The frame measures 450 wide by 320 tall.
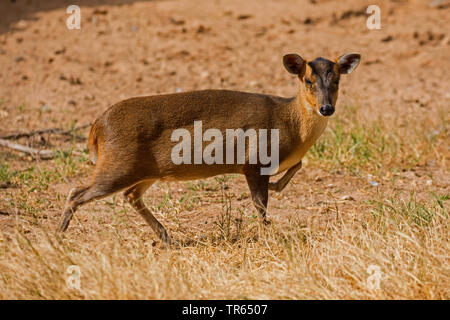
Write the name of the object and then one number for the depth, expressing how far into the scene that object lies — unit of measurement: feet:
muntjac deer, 33.58
